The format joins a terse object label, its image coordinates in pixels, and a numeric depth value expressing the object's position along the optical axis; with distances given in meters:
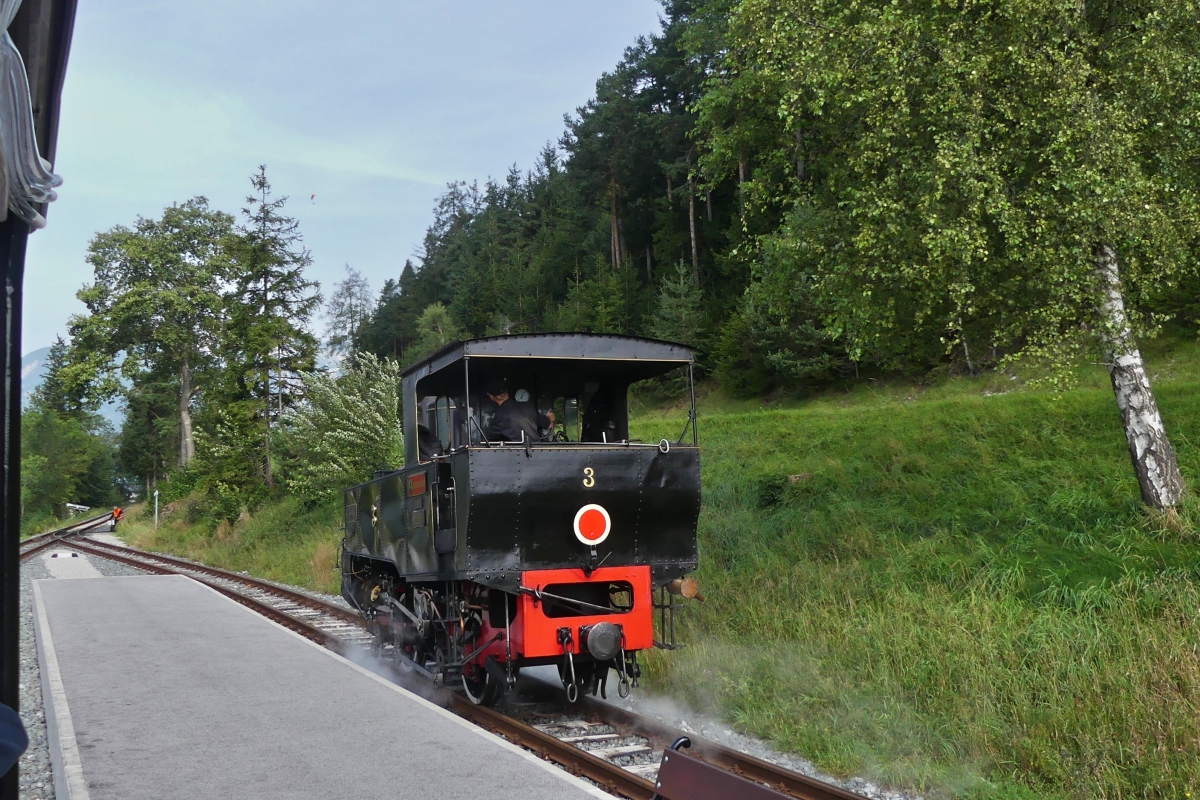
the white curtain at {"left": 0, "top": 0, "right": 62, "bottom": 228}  2.46
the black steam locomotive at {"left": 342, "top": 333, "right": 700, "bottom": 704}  7.36
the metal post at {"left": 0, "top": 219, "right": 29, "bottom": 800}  2.66
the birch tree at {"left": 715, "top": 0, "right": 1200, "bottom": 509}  9.07
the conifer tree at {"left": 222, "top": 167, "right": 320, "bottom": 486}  32.34
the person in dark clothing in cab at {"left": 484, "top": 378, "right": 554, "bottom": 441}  8.15
